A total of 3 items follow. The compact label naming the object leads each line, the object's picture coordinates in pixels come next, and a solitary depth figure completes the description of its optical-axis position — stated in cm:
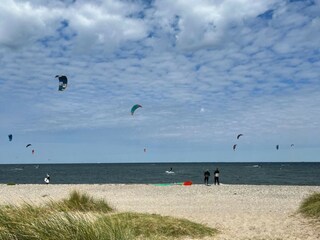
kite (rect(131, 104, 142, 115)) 1949
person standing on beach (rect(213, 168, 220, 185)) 2535
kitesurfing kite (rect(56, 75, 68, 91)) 1510
